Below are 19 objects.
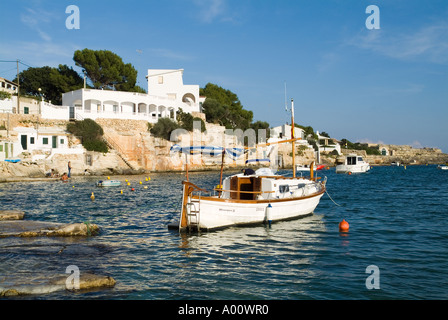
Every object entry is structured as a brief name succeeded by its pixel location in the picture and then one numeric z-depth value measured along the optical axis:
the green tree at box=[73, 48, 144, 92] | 68.88
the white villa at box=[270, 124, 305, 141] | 103.57
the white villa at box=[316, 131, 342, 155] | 124.61
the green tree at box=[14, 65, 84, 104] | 70.62
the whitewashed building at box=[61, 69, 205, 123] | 59.01
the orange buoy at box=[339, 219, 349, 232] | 17.52
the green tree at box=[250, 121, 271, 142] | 90.33
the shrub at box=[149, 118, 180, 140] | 63.03
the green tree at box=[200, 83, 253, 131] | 81.38
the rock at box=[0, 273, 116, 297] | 8.39
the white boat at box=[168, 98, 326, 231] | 16.25
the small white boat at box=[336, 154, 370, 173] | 72.94
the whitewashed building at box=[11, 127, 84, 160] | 49.81
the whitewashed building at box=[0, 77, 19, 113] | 56.84
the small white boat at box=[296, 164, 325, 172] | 81.57
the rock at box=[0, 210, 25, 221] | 18.47
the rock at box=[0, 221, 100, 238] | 14.76
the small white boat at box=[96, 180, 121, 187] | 37.99
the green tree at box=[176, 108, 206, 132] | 68.75
